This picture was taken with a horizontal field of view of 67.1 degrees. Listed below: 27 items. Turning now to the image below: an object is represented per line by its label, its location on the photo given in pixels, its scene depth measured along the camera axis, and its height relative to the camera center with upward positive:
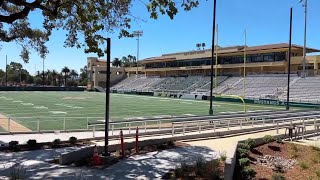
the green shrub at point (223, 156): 7.74 -2.22
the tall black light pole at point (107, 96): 7.71 -0.35
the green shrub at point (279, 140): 10.19 -2.19
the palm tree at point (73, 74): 108.73 +5.12
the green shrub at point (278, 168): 7.52 -2.51
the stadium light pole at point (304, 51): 37.76 +6.03
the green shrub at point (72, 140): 9.50 -2.17
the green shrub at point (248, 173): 6.57 -2.31
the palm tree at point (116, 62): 100.13 +10.01
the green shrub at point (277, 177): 6.37 -2.35
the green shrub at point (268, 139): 10.00 -2.07
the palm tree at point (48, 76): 101.98 +3.69
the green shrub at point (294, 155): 8.84 -2.42
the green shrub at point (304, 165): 7.87 -2.49
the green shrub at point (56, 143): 9.09 -2.21
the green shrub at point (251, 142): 9.09 -2.05
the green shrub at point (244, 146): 8.66 -2.06
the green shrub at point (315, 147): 9.66 -2.33
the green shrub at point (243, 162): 7.15 -2.18
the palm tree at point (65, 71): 96.75 +5.80
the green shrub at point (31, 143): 8.86 -2.16
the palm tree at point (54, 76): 99.66 +3.68
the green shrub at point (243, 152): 7.96 -2.14
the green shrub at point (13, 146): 8.53 -2.20
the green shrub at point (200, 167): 6.45 -2.21
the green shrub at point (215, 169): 6.08 -2.26
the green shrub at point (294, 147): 9.51 -2.30
